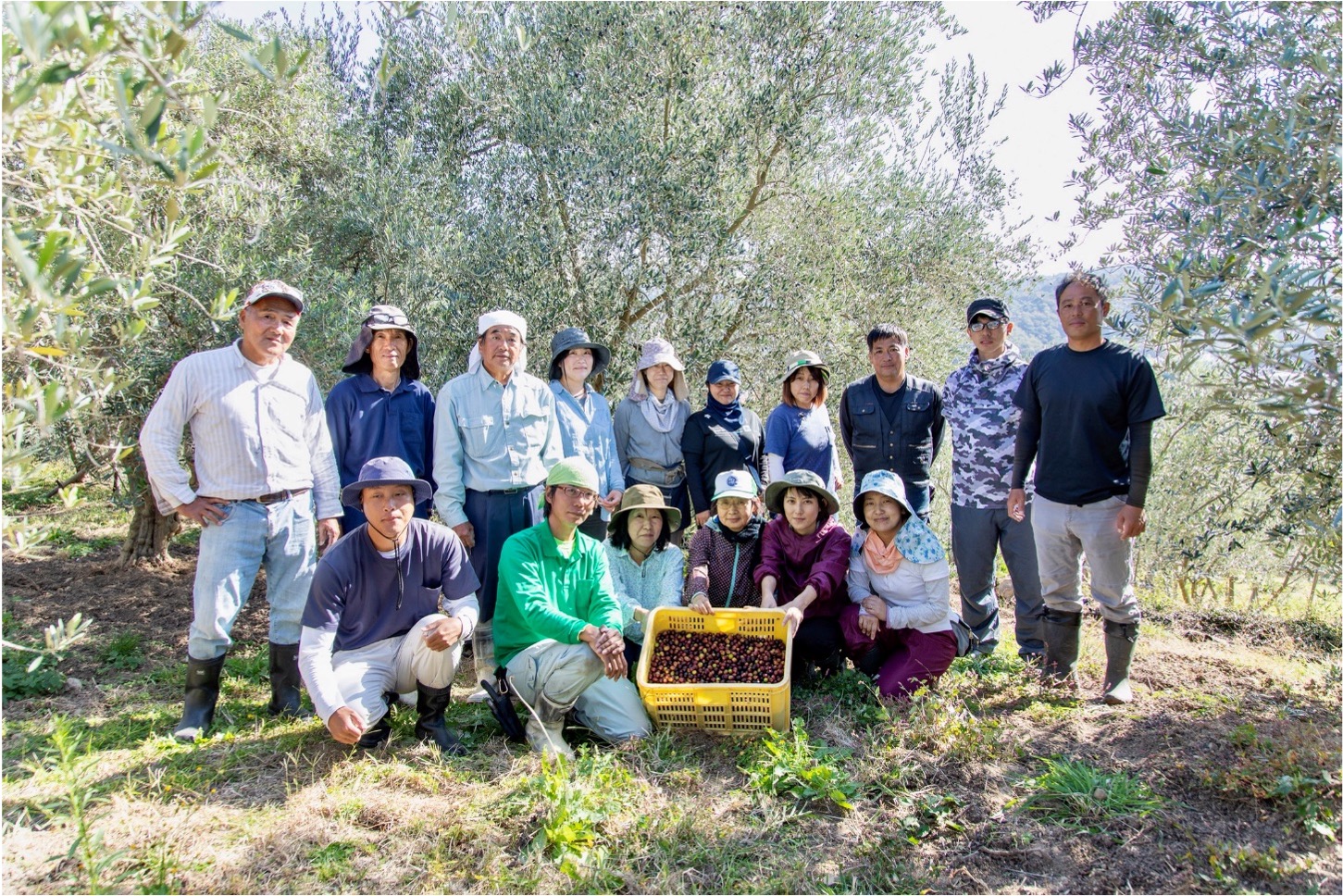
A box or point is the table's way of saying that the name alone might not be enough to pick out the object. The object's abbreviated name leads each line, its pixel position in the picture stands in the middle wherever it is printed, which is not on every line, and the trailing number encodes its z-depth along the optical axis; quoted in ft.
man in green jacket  13.60
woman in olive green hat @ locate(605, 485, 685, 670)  15.98
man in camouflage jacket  16.92
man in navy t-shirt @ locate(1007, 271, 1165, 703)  13.88
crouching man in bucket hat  13.10
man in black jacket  17.81
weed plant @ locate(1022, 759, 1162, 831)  11.05
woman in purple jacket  15.71
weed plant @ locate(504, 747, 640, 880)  10.47
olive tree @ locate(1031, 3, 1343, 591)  9.60
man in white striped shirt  13.78
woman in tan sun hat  18.85
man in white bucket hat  16.07
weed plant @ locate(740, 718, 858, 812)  11.80
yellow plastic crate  13.25
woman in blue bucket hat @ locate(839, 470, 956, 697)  15.05
